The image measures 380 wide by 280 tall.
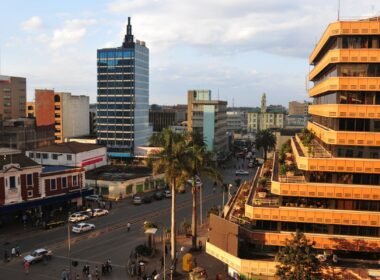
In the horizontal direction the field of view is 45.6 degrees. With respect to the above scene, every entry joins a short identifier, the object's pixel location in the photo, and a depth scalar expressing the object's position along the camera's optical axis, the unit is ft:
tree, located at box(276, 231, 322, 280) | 116.88
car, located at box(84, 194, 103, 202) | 274.36
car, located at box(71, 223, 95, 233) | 206.91
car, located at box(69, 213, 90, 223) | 224.98
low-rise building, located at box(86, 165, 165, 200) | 288.30
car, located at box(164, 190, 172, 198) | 292.40
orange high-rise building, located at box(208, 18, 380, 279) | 134.21
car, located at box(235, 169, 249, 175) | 401.08
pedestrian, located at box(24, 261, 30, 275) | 156.36
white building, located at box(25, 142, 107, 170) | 317.01
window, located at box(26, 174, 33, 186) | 221.87
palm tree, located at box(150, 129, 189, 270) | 156.35
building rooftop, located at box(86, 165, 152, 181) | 299.38
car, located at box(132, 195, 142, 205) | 269.44
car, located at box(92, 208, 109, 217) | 237.82
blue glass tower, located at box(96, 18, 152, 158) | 440.04
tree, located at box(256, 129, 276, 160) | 459.32
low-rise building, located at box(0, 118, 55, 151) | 427.74
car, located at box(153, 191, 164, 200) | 284.20
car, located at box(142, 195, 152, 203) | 274.77
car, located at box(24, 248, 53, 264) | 166.20
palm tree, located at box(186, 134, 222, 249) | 159.22
